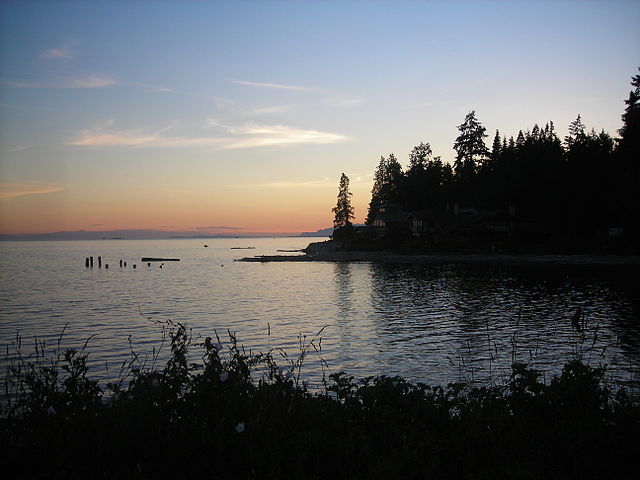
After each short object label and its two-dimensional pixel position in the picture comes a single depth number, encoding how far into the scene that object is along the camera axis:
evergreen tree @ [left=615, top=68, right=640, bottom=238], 64.88
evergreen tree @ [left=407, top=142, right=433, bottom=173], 124.50
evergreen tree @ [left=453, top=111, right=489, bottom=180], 116.19
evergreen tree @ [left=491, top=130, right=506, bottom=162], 112.42
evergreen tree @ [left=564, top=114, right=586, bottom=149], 122.34
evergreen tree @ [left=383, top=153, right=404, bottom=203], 122.13
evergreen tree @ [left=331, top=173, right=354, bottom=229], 124.81
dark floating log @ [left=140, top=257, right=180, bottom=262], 99.95
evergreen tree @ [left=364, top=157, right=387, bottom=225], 129.38
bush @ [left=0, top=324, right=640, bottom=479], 5.81
